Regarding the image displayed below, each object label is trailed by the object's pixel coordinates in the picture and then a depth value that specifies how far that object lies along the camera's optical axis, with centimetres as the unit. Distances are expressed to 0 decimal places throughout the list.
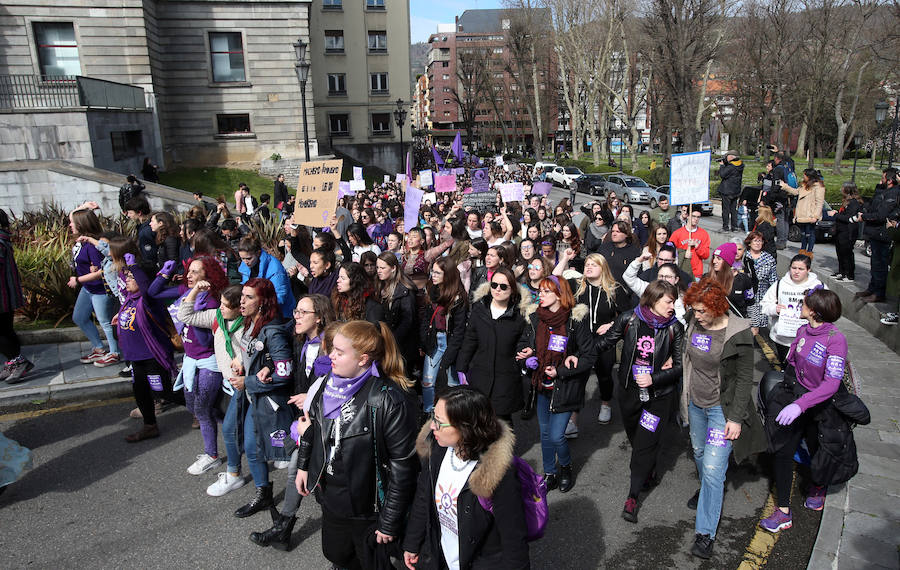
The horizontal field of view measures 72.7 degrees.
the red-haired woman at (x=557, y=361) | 491
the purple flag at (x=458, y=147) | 2292
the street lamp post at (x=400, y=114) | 3741
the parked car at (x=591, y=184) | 3608
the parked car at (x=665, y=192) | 2505
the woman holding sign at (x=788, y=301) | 591
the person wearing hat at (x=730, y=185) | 1536
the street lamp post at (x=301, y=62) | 1747
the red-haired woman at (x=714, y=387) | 420
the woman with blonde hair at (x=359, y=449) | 320
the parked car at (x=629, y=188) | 3125
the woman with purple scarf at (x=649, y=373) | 450
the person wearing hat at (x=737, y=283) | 705
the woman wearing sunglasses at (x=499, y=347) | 493
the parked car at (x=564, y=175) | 4141
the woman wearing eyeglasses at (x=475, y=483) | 273
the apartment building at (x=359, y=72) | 4600
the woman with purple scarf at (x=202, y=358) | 505
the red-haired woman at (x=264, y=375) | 438
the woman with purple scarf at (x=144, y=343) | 575
